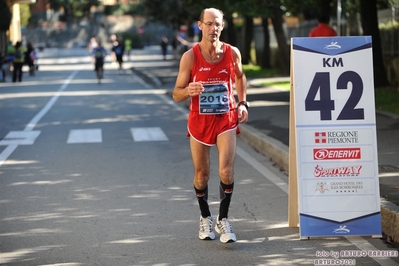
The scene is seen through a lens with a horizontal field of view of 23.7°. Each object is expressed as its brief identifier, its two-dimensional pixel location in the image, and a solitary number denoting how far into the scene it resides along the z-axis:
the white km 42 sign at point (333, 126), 7.84
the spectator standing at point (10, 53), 41.04
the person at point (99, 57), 37.03
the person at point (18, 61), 39.50
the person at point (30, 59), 46.47
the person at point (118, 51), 47.62
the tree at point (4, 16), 49.21
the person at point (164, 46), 72.15
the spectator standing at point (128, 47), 71.61
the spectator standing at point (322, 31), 19.94
